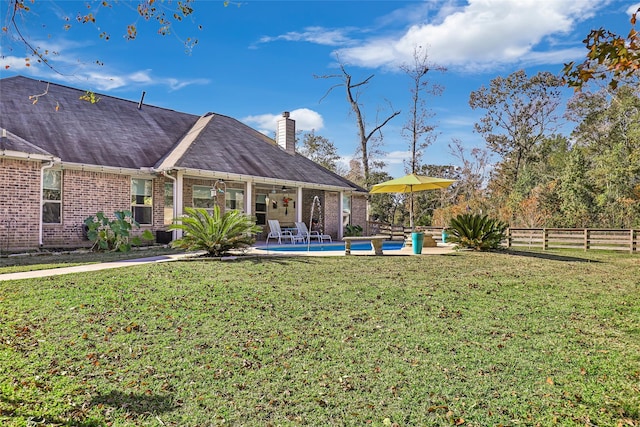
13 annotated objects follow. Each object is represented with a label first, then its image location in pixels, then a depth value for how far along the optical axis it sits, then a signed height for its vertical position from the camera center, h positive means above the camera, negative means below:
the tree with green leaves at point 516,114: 33.84 +8.40
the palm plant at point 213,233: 10.62 -0.38
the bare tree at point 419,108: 29.83 +7.83
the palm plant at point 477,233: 14.40 -0.47
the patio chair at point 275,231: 17.31 -0.54
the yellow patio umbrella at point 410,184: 14.91 +1.20
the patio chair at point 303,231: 18.58 -0.59
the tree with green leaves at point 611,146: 23.92 +4.90
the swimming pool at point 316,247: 15.32 -1.13
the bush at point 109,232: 13.26 -0.48
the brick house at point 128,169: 12.74 +1.65
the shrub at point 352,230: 22.89 -0.64
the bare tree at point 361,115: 31.38 +7.57
